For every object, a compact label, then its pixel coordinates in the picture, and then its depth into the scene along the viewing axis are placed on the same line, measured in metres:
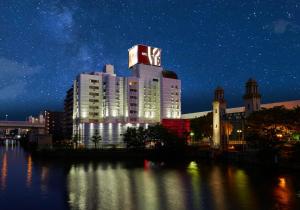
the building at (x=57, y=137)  101.58
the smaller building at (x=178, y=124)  89.07
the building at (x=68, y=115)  96.98
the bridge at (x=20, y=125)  107.64
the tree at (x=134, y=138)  68.83
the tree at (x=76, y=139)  73.17
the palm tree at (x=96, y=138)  70.97
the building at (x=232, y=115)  59.54
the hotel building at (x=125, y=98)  82.32
